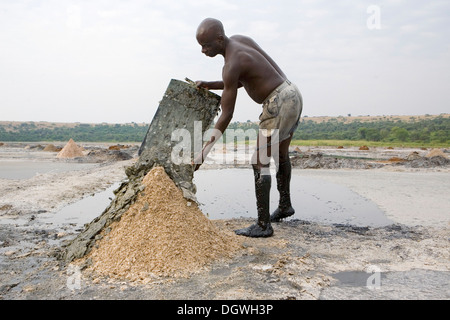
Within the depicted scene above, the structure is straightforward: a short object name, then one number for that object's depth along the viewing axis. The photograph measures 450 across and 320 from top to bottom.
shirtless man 3.26
